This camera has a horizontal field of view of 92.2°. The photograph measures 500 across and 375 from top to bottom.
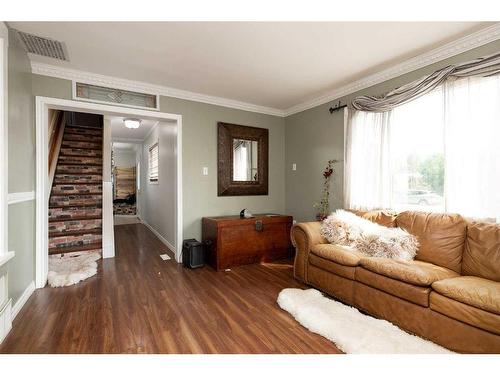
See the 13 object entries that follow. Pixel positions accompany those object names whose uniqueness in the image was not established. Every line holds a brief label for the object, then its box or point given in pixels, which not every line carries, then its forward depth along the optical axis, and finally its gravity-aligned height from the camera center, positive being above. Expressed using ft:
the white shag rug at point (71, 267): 8.98 -3.55
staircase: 12.72 -0.74
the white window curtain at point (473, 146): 6.66 +1.15
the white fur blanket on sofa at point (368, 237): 7.18 -1.68
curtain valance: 6.57 +3.31
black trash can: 10.82 -3.13
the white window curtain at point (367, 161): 9.43 +1.00
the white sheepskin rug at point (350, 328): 5.30 -3.58
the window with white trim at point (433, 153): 6.81 +1.13
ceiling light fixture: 15.03 +3.99
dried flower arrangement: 11.55 -0.37
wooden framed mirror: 12.62 +1.41
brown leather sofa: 4.98 -2.40
